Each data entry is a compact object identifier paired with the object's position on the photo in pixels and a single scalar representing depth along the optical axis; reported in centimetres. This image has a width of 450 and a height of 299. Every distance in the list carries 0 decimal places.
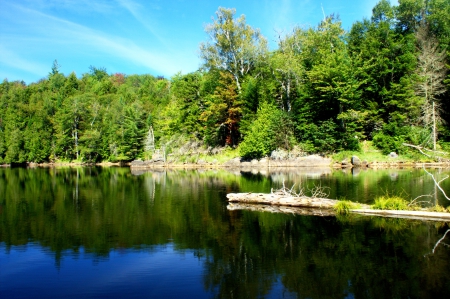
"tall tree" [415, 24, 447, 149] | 4453
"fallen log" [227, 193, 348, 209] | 1802
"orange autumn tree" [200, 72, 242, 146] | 5678
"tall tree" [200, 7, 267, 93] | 5544
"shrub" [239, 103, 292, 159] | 5103
